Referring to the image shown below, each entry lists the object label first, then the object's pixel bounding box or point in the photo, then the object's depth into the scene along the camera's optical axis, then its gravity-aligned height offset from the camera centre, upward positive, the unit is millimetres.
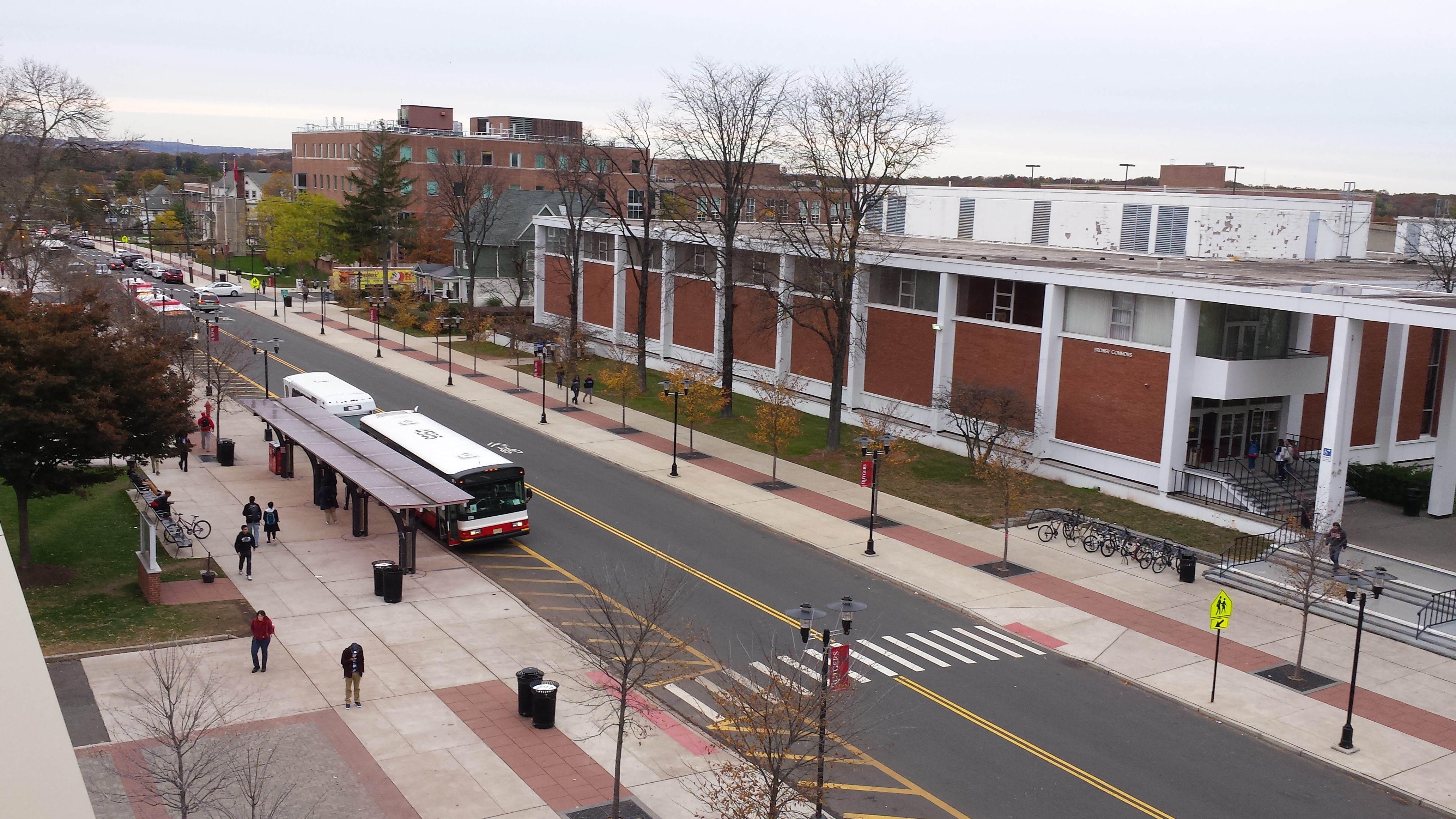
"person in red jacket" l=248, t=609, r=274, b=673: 21797 -7930
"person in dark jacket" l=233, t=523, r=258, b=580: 27734 -8097
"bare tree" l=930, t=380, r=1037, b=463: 39219 -5669
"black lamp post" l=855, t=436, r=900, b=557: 31500 -6273
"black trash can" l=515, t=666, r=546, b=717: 20641 -8315
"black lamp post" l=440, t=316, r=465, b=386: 58153 -6554
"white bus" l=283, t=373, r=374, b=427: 39562 -6257
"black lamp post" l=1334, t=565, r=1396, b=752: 20844 -7963
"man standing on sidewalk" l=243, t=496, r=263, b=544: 29969 -7846
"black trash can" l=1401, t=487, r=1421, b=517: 36188 -7478
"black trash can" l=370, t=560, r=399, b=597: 26734 -8295
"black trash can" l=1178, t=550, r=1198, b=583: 30203 -8215
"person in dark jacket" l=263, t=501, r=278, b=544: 30594 -8211
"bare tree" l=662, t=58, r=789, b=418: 48500 +3658
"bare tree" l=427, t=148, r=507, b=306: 79500 +1963
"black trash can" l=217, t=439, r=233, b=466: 39781 -8331
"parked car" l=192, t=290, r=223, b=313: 55219 -5454
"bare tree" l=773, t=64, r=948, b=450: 42094 +2088
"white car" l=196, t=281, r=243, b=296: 92125 -6011
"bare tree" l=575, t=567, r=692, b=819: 17953 -8558
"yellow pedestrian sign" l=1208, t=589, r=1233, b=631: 23047 -7174
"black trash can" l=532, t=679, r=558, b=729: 20141 -8491
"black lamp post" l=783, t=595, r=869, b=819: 16297 -6372
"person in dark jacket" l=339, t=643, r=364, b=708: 20453 -7959
